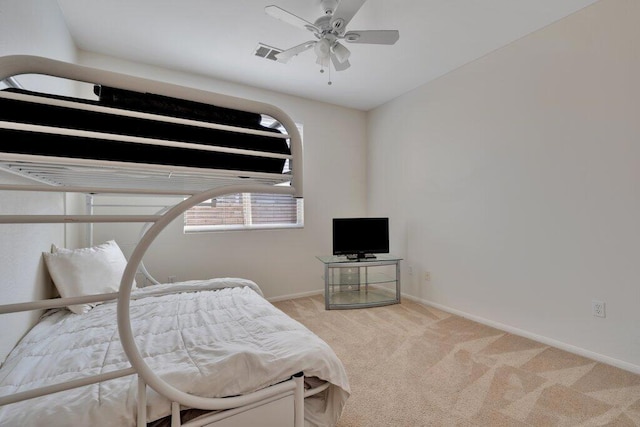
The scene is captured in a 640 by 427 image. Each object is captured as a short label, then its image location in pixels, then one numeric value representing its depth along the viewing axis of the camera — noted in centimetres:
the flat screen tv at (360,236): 353
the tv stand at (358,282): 333
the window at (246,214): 323
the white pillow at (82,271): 178
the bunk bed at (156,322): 84
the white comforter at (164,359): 91
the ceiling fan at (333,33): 179
